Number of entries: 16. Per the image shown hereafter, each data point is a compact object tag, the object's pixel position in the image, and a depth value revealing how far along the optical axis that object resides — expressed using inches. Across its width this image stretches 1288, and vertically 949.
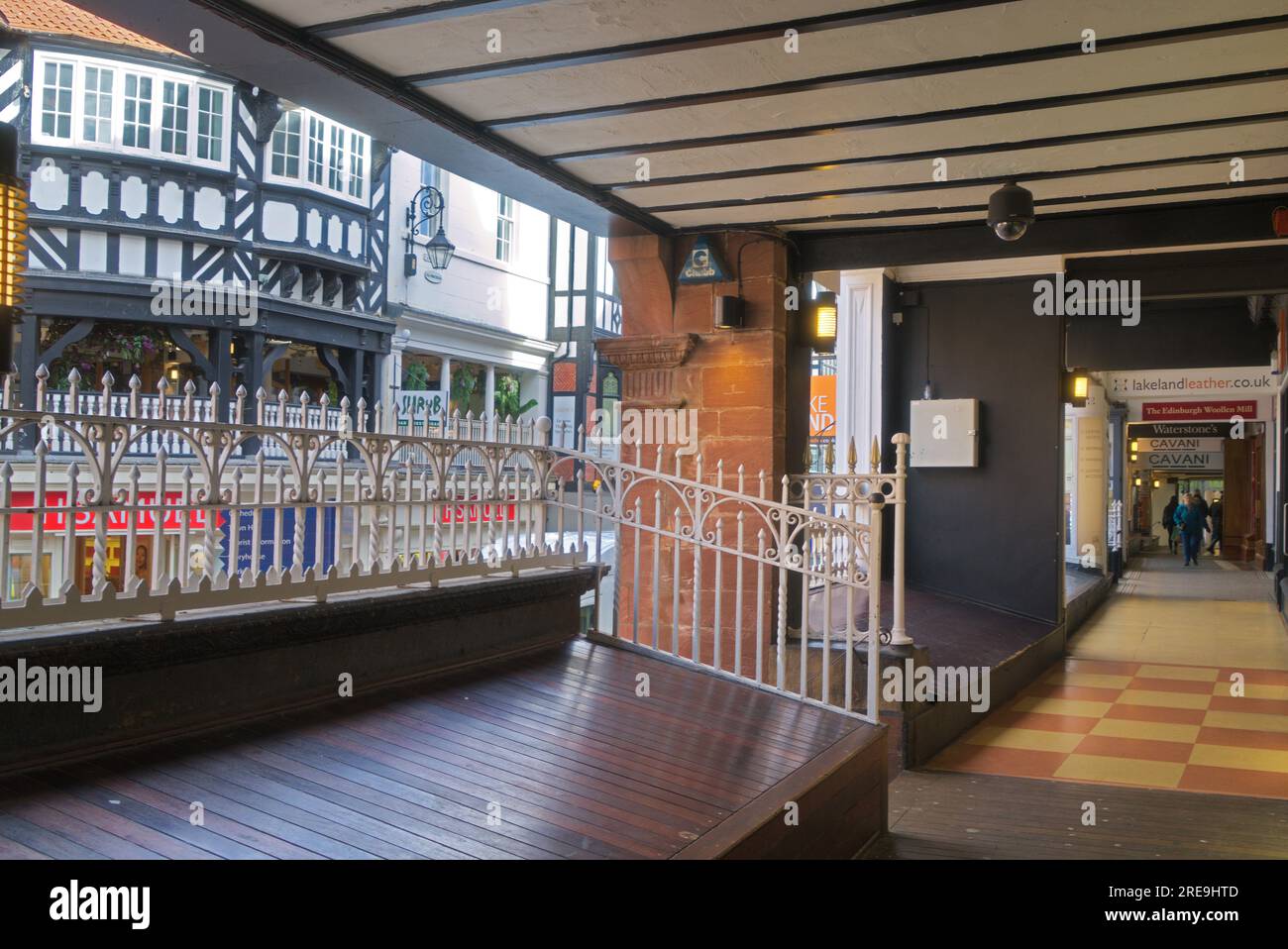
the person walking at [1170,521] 951.9
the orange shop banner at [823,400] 558.3
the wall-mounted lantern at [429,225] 741.3
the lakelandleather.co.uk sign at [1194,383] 532.7
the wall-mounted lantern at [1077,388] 415.5
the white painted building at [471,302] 761.6
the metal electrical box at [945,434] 381.1
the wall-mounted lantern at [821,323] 287.9
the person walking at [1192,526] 783.7
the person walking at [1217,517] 1004.7
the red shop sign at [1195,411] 627.2
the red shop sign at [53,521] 436.5
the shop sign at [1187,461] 1084.5
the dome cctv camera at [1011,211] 223.8
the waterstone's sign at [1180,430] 829.8
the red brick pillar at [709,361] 278.2
